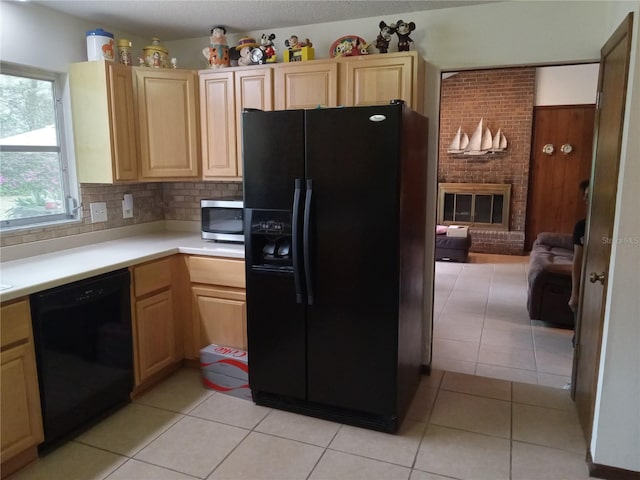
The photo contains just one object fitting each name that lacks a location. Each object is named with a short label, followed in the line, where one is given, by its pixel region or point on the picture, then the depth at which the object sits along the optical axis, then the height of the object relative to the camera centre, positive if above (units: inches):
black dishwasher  90.4 -36.0
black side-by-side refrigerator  94.5 -16.3
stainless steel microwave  128.3 -11.2
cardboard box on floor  117.1 -48.1
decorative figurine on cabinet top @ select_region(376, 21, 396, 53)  114.7 +35.4
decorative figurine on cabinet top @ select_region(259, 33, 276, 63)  125.4 +34.8
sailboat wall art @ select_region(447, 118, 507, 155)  296.0 +24.2
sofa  164.1 -39.6
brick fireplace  292.2 +35.4
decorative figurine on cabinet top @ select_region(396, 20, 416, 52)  112.5 +35.4
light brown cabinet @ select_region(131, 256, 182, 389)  112.9 -35.6
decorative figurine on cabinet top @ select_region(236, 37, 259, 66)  126.9 +35.3
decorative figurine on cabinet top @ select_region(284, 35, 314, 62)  120.9 +33.4
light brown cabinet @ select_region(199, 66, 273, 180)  123.8 +19.5
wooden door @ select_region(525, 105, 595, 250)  287.0 +7.9
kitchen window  109.6 +6.9
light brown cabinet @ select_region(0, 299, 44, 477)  83.0 -38.6
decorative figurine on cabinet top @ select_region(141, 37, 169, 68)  129.1 +33.9
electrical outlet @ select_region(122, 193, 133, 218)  139.6 -8.0
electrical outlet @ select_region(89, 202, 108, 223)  129.4 -9.1
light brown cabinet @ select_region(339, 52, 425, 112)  110.1 +24.1
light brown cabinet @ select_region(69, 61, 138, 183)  119.3 +15.7
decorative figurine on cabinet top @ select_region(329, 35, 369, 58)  116.5 +33.2
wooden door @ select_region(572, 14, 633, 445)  82.9 -6.7
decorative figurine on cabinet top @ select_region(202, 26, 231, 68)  128.0 +35.5
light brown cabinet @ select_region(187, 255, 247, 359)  120.2 -31.8
